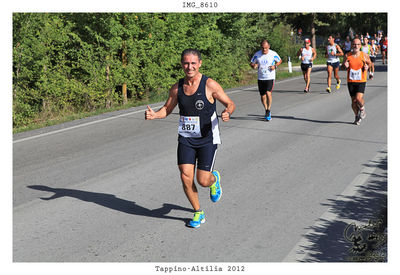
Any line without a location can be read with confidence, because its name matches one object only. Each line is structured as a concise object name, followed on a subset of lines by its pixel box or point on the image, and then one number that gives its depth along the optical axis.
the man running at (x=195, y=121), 5.39
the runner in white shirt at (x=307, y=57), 17.12
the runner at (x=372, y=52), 23.84
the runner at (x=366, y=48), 20.04
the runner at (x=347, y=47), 25.98
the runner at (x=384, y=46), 32.74
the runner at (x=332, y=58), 17.25
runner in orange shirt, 11.27
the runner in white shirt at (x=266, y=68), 12.19
